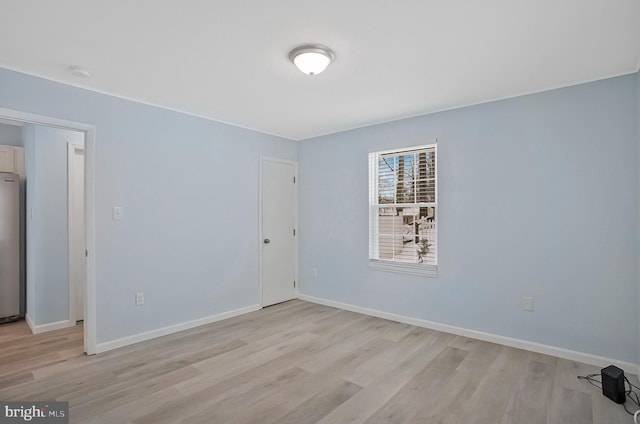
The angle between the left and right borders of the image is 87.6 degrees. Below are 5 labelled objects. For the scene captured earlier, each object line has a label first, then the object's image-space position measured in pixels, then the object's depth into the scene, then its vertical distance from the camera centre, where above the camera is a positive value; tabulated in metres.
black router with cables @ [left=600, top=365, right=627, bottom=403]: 2.28 -1.21
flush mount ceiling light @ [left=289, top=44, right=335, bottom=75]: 2.34 +1.10
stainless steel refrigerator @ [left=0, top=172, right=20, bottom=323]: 4.02 -0.43
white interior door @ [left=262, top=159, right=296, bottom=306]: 4.73 -0.30
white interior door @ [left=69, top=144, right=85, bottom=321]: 3.99 -0.23
